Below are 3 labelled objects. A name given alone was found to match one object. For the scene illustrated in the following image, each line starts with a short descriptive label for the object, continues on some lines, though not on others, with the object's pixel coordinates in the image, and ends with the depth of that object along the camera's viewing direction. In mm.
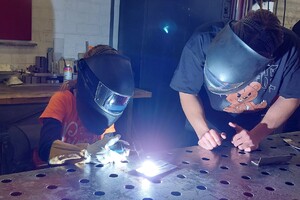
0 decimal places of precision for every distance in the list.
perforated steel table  1003
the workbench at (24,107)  2467
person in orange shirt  1294
